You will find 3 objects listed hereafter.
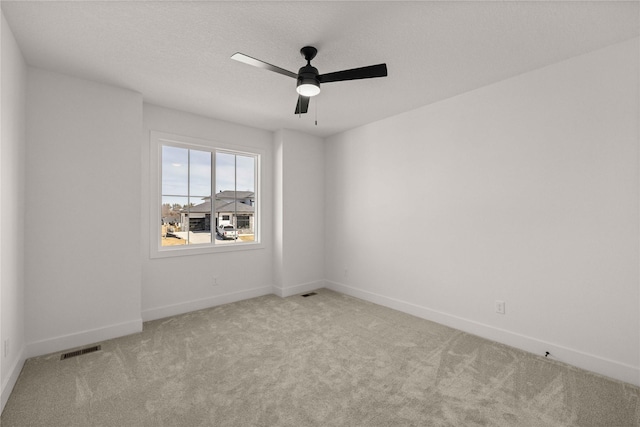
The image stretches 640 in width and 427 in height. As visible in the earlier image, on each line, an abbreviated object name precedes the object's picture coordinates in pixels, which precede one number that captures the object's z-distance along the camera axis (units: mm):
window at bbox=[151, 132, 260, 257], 3721
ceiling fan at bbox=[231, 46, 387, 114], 2084
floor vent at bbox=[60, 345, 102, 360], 2619
